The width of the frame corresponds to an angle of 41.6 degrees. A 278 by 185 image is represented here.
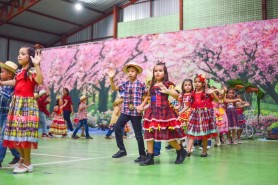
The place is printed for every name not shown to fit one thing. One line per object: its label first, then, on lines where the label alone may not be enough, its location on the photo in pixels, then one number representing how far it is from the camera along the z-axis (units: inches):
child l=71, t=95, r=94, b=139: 431.2
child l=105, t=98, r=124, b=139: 406.9
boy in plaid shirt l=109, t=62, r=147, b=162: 205.6
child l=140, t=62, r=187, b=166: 187.5
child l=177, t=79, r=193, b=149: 255.5
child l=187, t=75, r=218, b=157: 233.1
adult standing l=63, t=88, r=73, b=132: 469.4
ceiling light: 791.7
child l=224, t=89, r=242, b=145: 344.2
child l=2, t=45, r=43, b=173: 153.3
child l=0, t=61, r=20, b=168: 167.8
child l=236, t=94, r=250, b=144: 371.9
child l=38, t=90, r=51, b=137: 407.1
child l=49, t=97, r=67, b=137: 442.6
